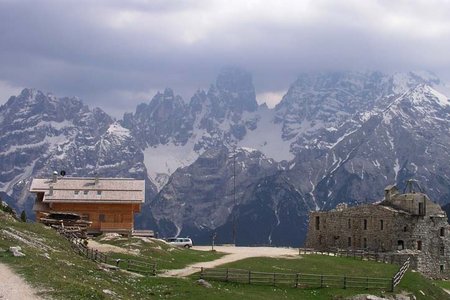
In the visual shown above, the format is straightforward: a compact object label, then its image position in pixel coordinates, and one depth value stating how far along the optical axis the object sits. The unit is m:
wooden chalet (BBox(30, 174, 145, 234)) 103.06
